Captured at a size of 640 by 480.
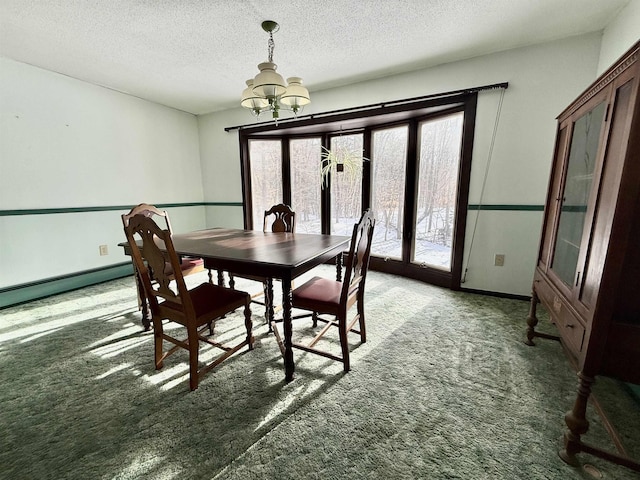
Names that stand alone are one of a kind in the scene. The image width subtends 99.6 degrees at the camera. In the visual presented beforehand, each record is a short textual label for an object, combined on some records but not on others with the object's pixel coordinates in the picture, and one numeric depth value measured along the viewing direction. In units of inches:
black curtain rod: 99.0
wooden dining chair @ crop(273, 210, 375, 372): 61.4
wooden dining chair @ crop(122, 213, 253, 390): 55.6
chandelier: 67.5
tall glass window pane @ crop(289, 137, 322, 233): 154.0
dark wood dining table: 58.9
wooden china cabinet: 37.2
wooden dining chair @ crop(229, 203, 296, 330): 103.5
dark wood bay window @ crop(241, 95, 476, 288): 113.5
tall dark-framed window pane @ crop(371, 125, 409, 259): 130.2
